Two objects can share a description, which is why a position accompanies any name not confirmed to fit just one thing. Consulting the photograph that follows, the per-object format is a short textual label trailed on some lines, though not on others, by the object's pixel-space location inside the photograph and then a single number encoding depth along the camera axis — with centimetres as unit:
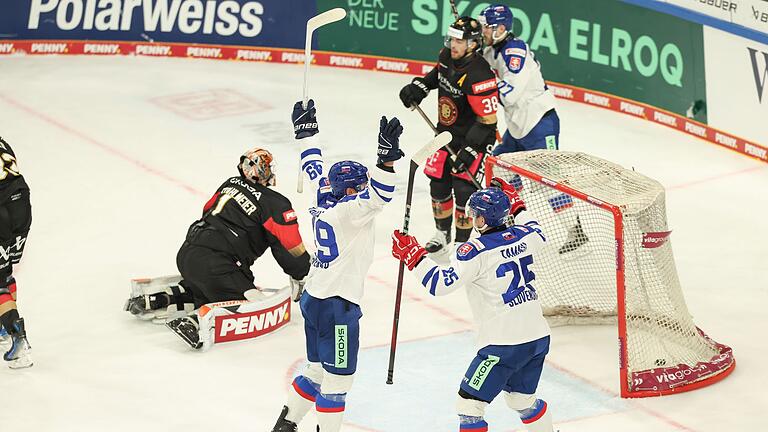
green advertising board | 2786
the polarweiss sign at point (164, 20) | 3100
